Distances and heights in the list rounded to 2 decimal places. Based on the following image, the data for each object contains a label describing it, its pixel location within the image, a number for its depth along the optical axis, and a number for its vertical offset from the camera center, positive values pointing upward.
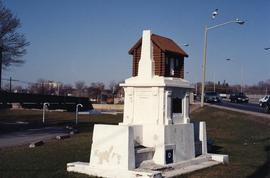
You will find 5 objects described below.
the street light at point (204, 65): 38.16 +3.09
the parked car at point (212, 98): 57.76 +0.15
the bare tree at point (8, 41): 40.74 +5.74
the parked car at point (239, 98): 64.19 +0.17
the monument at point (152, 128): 11.17 -0.85
